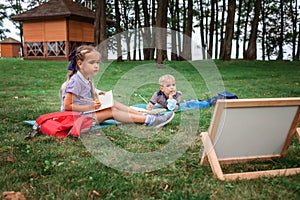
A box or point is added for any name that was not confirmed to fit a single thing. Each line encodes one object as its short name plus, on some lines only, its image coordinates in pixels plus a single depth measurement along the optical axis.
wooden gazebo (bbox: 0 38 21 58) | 37.53
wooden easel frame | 2.61
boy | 5.88
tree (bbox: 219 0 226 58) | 26.85
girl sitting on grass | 4.39
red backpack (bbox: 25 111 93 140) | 3.99
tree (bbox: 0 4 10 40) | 41.44
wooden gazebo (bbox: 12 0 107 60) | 23.39
